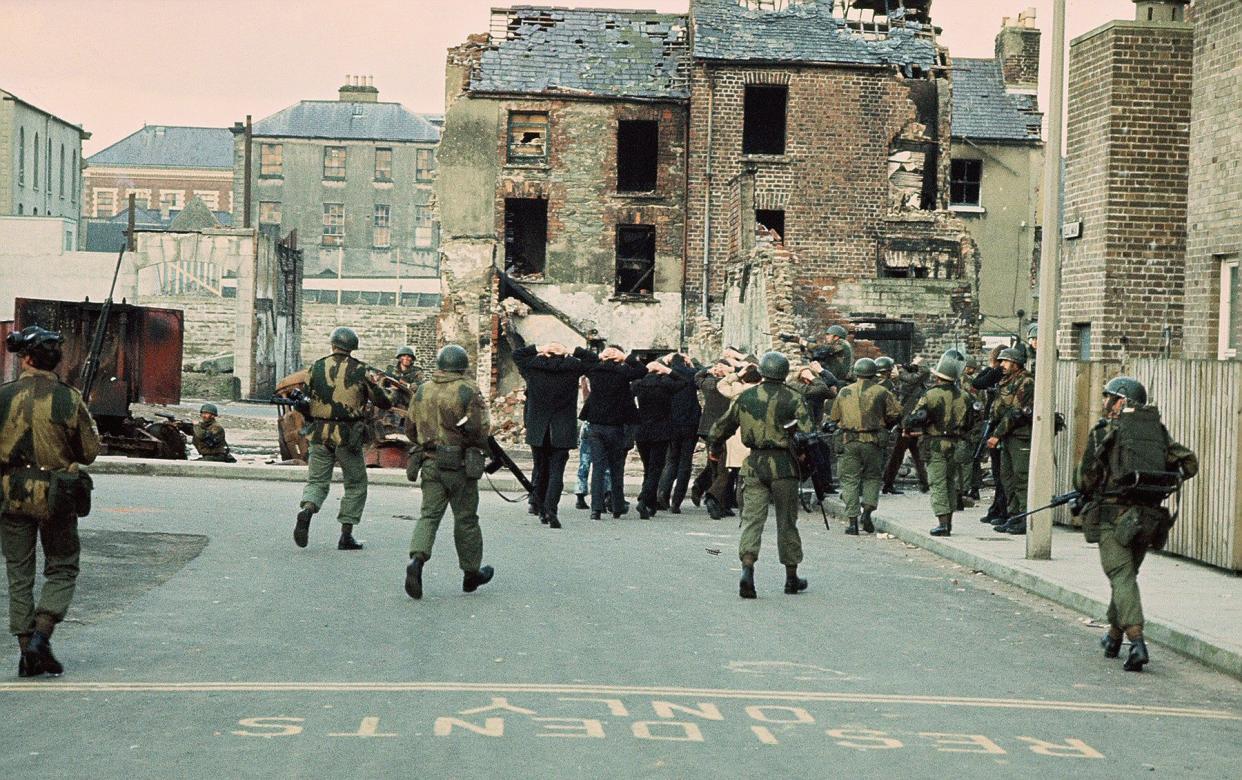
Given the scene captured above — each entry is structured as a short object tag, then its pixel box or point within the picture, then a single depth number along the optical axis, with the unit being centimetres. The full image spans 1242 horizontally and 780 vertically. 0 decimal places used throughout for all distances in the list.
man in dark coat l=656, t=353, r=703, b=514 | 2050
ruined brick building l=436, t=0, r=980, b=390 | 4081
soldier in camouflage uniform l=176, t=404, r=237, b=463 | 2667
